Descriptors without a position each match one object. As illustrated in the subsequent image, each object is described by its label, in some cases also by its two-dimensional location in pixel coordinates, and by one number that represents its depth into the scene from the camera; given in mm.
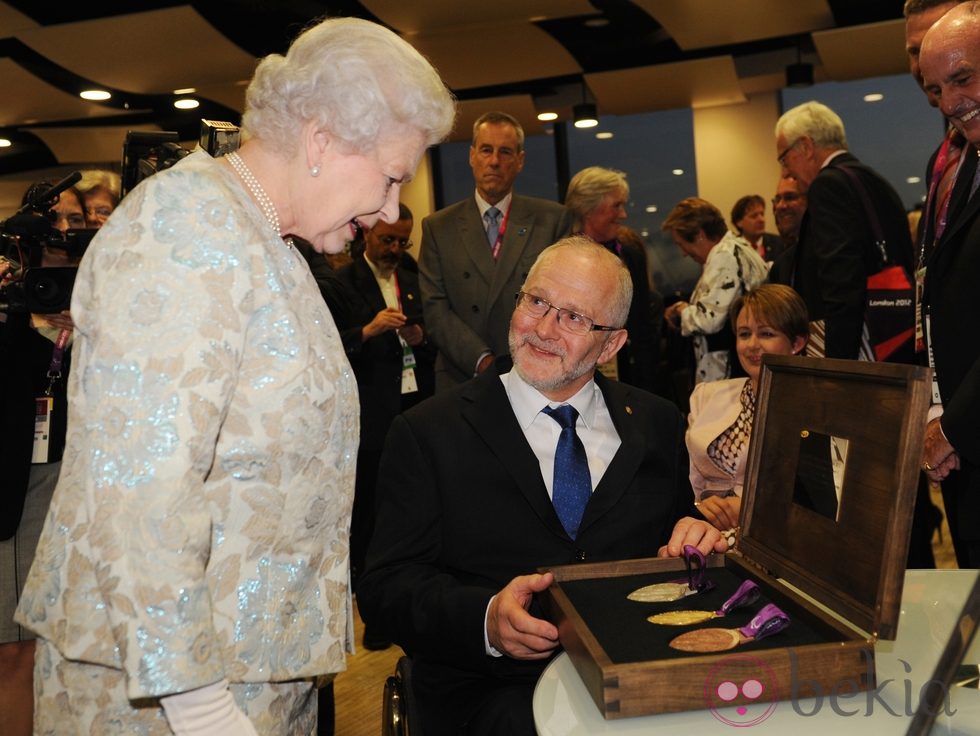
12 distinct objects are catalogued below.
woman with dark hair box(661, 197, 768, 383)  3904
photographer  2381
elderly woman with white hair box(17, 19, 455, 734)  1007
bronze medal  1229
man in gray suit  3643
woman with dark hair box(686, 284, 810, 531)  2752
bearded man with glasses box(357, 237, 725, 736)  1796
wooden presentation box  1113
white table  1128
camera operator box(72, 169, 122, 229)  2777
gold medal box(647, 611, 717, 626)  1343
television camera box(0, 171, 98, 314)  2150
